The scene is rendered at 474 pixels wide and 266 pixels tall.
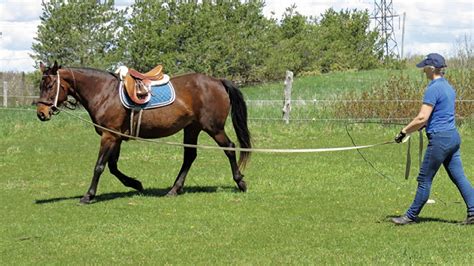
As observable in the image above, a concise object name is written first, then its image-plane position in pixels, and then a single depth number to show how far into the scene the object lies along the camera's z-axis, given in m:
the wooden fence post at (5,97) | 28.51
